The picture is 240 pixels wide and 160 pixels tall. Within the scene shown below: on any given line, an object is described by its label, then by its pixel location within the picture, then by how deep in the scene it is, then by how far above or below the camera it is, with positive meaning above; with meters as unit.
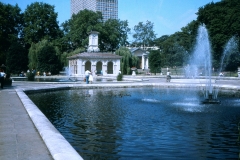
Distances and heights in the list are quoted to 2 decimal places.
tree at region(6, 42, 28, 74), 52.00 +2.38
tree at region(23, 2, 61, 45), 60.25 +10.05
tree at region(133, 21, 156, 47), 91.44 +11.69
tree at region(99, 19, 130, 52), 66.25 +8.43
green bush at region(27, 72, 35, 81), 31.58 -0.37
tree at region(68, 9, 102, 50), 63.78 +9.59
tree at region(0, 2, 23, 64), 56.62 +9.09
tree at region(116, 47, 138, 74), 56.06 +2.46
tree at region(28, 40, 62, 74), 51.56 +2.45
